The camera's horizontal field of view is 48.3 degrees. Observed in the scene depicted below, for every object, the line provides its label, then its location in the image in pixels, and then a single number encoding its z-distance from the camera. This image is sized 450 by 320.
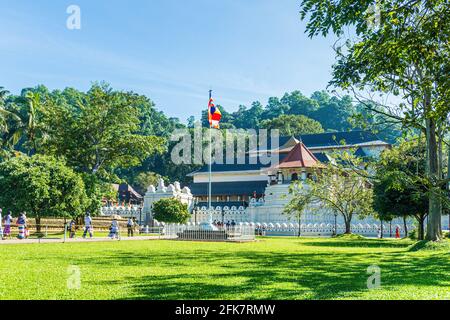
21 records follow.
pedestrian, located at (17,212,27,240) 26.36
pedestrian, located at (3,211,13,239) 27.39
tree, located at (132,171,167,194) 72.12
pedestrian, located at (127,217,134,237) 36.10
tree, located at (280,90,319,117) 126.91
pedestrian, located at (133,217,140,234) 43.16
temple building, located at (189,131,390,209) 58.44
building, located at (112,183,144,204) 74.94
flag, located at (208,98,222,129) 31.14
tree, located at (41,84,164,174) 41.59
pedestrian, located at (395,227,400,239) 41.94
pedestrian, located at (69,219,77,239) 30.38
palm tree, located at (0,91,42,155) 47.94
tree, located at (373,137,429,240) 30.16
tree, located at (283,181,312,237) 40.00
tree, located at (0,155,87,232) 31.75
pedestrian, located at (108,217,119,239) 30.93
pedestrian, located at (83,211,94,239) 30.11
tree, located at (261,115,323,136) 89.44
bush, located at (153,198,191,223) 41.59
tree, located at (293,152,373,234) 40.25
